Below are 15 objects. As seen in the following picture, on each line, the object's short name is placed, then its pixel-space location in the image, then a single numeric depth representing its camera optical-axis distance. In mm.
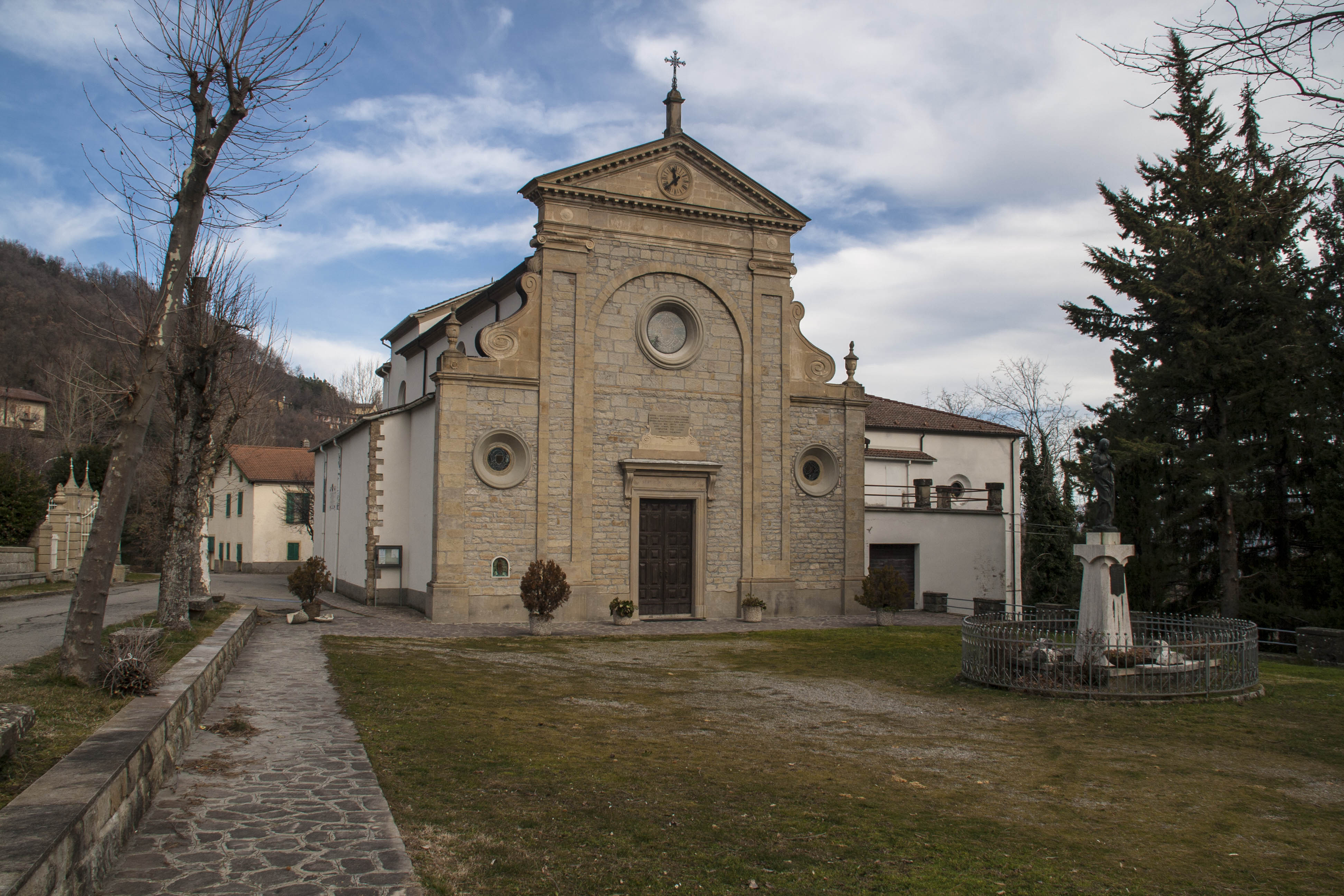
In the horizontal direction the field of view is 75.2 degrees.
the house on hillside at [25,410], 60344
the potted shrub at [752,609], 22062
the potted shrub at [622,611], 20641
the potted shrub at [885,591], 21906
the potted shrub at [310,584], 18906
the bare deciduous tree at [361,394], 66125
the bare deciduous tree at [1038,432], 45812
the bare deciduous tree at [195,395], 13781
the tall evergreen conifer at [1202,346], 23234
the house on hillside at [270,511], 49531
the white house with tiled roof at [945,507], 27734
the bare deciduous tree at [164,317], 7727
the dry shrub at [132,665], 7223
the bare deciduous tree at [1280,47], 7215
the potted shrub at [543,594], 18719
